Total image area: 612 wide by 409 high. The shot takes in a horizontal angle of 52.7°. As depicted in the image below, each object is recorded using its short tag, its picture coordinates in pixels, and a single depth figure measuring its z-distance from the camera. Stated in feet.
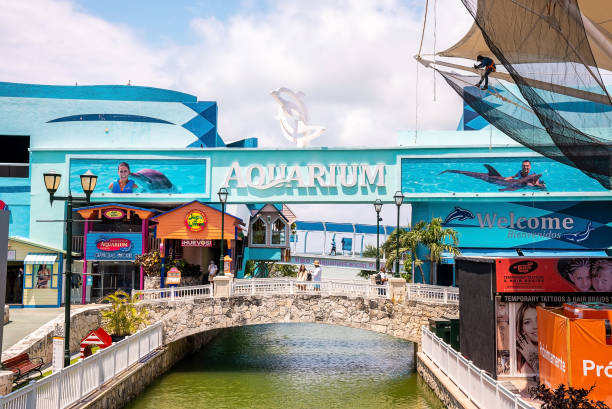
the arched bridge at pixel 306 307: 86.33
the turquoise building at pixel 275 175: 113.80
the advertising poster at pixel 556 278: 53.42
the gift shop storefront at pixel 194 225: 112.47
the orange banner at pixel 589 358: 44.39
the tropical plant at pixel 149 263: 108.99
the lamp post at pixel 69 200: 49.29
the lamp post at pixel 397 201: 87.30
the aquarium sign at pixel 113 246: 109.81
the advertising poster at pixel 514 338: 54.75
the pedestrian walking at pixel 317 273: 94.93
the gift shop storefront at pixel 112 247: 109.91
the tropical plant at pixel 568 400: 35.94
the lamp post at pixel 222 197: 89.10
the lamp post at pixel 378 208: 94.82
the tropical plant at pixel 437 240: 104.83
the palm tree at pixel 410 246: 107.45
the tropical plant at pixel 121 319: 74.69
